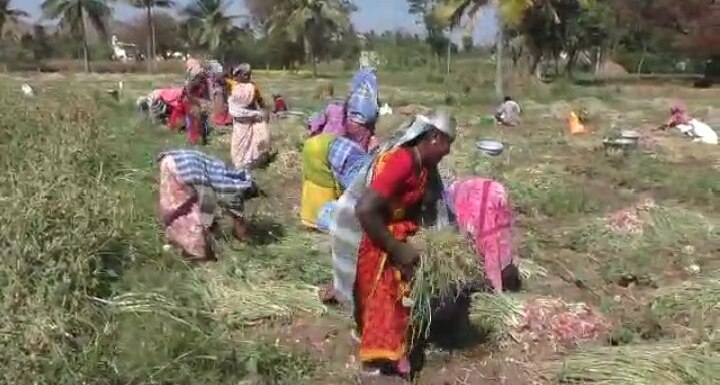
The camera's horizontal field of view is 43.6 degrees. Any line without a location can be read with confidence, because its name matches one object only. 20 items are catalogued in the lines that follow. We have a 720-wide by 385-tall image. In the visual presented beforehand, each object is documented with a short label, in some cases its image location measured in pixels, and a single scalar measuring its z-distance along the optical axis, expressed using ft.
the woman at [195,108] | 34.17
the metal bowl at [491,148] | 32.07
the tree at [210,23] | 168.25
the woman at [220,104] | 38.84
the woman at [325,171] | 19.66
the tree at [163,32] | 190.29
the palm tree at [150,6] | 150.00
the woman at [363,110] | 20.68
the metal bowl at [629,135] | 34.81
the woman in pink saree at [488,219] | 15.37
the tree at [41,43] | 169.58
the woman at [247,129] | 29.76
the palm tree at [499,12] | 73.20
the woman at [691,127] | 38.45
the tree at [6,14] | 164.45
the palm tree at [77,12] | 159.74
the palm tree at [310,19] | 155.33
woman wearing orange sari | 11.50
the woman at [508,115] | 47.20
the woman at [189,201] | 17.44
